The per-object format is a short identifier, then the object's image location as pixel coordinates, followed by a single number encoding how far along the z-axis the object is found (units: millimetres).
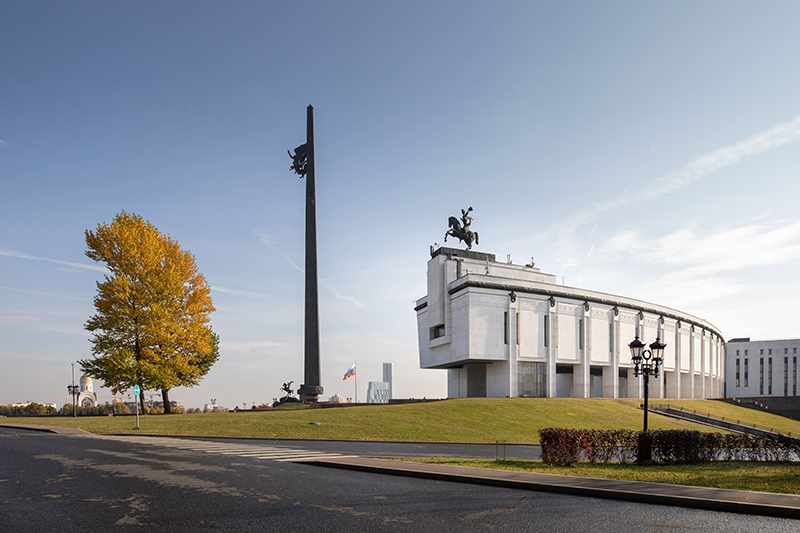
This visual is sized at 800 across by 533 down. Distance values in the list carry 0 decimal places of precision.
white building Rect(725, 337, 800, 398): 115625
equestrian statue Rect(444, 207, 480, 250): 72188
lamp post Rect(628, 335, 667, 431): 22188
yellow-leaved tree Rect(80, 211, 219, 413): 40438
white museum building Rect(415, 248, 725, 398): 63562
